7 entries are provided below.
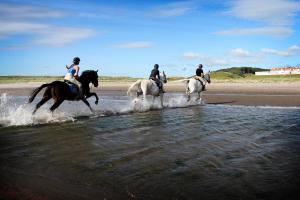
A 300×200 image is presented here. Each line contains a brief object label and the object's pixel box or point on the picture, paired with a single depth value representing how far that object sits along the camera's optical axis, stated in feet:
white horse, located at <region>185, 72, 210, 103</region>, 51.16
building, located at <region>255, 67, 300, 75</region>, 253.23
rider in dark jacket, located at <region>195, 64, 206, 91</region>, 52.14
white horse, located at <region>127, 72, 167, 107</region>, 43.07
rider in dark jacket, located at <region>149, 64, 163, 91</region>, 44.90
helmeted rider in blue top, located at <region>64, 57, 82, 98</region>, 33.60
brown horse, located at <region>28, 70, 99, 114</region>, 31.49
